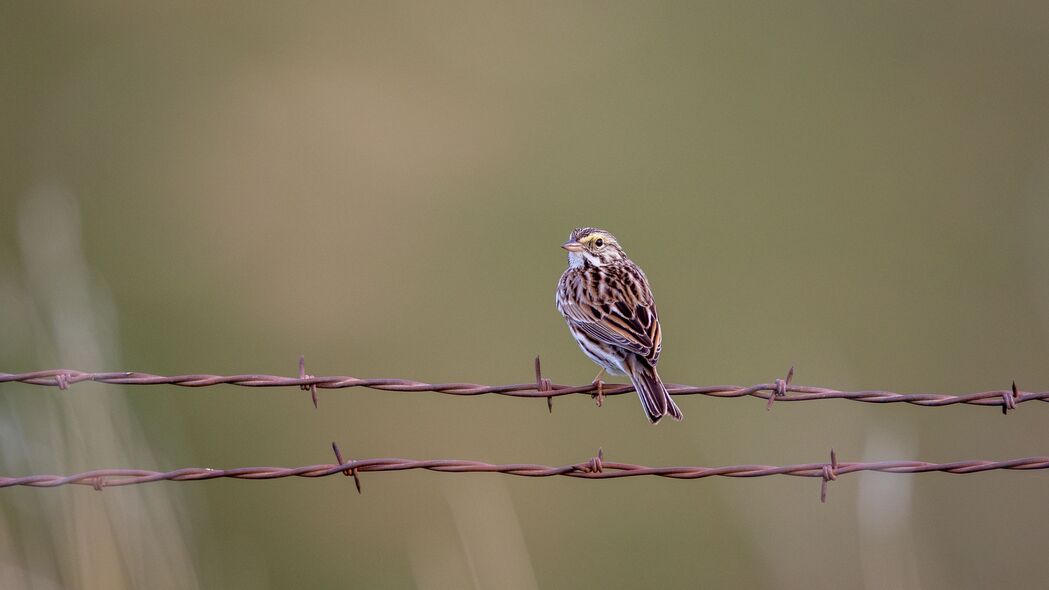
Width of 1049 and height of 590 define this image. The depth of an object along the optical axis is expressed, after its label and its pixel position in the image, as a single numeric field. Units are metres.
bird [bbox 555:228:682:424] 13.84
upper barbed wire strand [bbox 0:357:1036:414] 11.48
